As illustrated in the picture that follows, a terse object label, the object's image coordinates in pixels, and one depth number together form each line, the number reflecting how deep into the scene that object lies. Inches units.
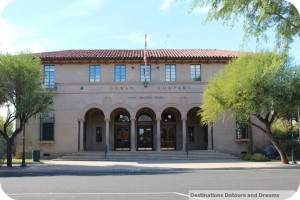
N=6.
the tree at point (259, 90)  756.9
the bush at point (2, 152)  799.1
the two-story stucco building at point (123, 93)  1039.9
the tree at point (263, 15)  310.6
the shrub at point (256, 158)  883.6
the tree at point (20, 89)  777.6
